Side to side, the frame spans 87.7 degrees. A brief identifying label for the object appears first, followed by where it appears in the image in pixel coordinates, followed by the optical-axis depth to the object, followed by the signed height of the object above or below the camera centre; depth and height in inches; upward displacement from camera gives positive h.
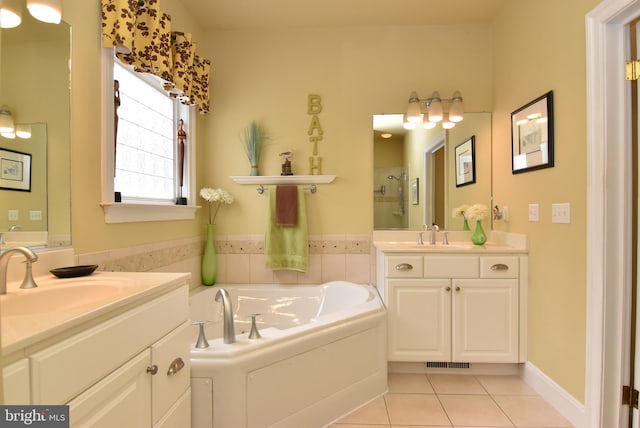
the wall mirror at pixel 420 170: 107.7 +14.6
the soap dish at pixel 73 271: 50.4 -8.8
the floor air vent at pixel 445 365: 90.7 -41.0
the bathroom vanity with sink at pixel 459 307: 86.1 -23.8
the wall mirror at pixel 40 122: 47.5 +14.2
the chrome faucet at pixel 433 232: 102.7 -5.3
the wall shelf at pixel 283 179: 106.7 +11.5
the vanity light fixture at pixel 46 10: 49.5 +30.9
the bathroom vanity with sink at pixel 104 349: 27.6 -13.5
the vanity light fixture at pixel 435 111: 103.5 +32.7
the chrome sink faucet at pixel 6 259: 40.8 -5.6
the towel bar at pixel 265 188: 108.6 +8.6
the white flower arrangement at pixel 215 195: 103.8 +6.0
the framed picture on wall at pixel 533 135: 75.9 +19.9
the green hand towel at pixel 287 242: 106.0 -9.0
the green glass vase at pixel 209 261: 105.5 -14.8
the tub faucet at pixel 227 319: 57.9 -19.0
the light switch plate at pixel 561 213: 69.5 +0.5
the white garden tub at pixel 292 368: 56.5 -30.3
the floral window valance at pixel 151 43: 63.4 +36.7
